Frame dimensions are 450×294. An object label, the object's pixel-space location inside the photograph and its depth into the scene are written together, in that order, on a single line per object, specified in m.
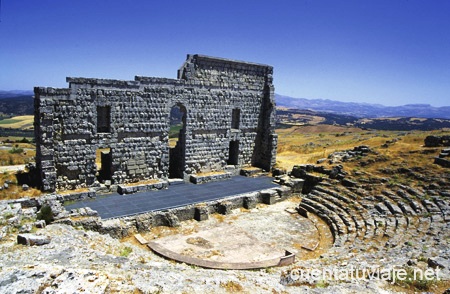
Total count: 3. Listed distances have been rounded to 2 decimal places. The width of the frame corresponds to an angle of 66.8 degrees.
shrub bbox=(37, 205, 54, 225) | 13.82
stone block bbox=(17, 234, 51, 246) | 10.52
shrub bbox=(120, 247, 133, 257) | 12.00
